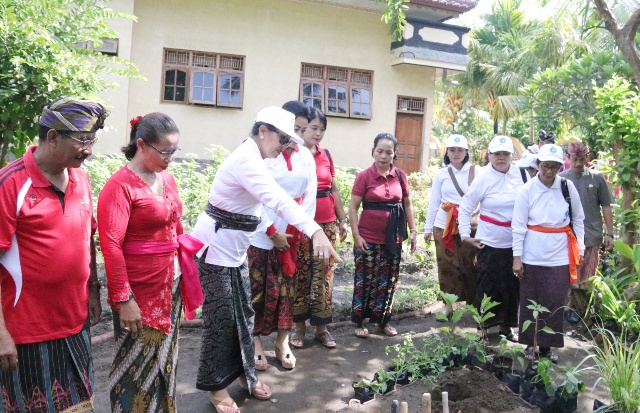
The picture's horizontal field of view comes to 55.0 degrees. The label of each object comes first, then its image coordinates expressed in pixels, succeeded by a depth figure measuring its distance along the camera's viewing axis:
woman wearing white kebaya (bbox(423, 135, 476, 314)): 6.43
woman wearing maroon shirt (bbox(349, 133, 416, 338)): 5.74
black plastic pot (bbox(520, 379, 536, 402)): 3.94
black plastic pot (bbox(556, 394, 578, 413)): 3.80
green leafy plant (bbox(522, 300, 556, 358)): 4.48
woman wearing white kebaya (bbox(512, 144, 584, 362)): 5.22
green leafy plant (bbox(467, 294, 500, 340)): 4.27
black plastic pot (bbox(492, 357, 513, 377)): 4.20
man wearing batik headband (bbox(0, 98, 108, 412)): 2.62
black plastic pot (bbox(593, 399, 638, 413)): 3.60
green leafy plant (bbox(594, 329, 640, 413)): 3.53
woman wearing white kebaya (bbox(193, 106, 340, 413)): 3.83
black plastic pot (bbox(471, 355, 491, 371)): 4.27
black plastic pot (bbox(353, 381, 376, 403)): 4.04
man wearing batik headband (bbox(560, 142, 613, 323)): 6.43
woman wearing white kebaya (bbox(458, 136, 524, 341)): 5.79
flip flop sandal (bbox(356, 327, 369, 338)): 5.86
